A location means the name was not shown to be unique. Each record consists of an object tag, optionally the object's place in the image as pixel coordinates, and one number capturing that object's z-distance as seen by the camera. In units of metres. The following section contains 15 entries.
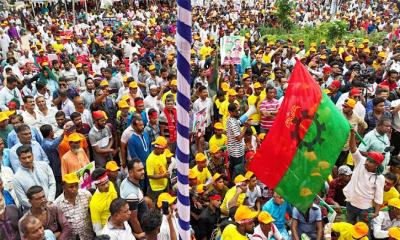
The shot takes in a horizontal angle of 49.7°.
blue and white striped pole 2.26
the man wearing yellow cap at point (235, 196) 5.45
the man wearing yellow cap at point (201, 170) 5.94
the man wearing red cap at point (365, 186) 5.12
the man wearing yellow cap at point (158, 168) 5.73
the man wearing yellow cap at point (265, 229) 4.77
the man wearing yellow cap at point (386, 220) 5.14
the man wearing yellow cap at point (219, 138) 6.80
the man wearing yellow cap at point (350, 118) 6.76
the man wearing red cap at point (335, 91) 8.12
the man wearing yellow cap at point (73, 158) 5.49
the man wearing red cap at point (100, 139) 6.36
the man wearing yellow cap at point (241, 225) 4.60
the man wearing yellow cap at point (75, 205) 4.55
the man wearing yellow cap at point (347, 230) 4.79
